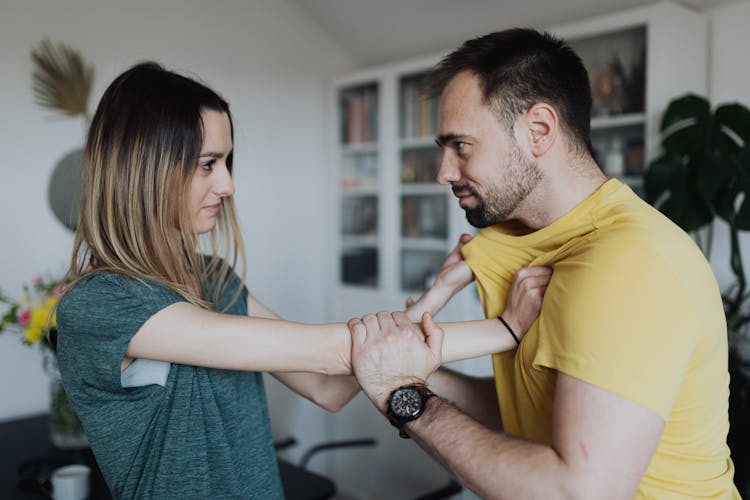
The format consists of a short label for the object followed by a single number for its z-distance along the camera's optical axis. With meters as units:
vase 2.13
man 0.95
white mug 1.70
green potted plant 2.22
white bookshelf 2.54
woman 1.14
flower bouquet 2.06
